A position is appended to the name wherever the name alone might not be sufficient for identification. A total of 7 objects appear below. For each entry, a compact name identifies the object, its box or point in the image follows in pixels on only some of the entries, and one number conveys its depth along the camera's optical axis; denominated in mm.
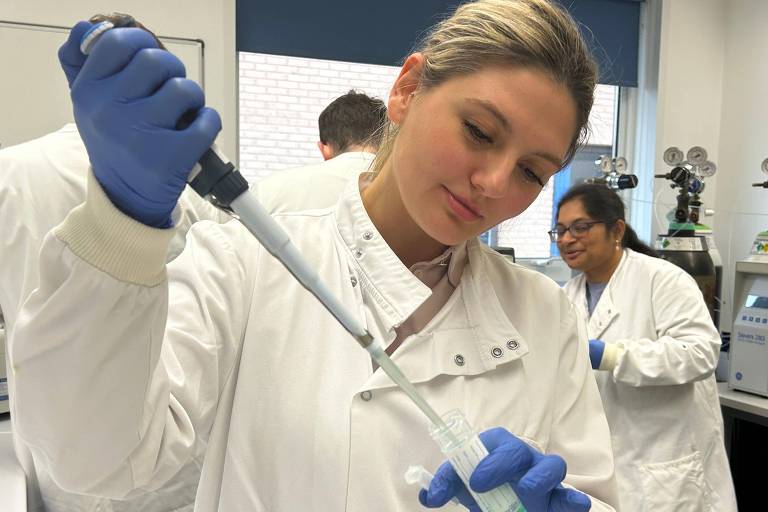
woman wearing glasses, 2061
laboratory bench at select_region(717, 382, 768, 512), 2830
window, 3111
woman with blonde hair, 536
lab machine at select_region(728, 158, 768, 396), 2666
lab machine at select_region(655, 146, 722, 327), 2814
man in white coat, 1927
